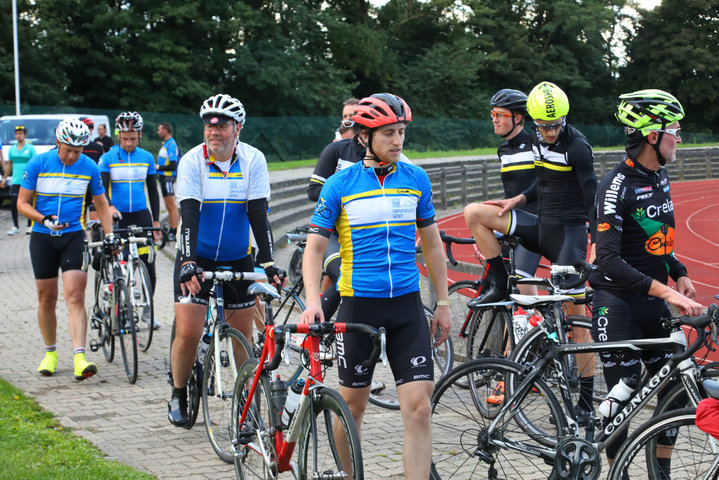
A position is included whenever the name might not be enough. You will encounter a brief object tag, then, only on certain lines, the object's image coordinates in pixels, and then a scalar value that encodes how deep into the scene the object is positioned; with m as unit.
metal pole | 35.25
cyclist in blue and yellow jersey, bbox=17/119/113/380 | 8.55
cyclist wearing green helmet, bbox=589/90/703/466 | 4.83
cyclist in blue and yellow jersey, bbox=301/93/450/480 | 4.67
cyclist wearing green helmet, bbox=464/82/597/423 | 6.75
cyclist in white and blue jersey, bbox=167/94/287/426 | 6.24
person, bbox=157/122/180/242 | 19.22
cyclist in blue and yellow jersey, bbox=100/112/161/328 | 10.74
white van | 24.70
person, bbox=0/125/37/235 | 20.43
